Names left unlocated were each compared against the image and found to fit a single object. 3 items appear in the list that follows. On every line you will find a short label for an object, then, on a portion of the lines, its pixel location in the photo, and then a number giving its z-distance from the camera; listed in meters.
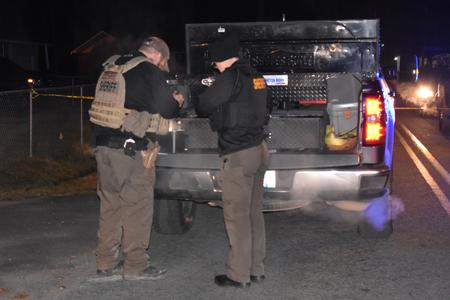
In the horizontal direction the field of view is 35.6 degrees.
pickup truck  5.68
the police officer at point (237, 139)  4.86
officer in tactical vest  5.05
